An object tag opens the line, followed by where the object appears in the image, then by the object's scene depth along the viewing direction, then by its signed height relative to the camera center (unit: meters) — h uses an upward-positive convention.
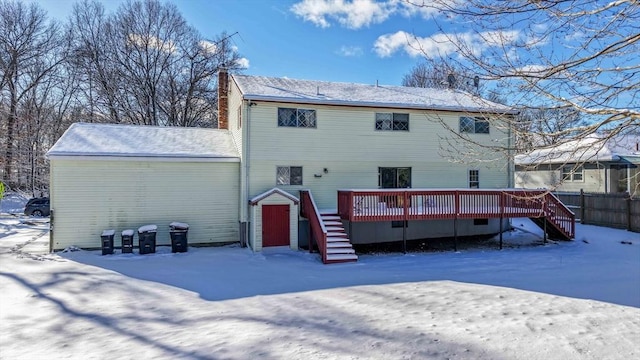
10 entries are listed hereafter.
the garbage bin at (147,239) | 12.34 -1.88
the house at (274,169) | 12.86 +0.50
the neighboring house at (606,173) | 18.86 +0.37
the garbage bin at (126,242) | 12.34 -1.95
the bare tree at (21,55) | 28.22 +9.97
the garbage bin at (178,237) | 12.72 -1.84
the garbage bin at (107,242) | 12.09 -1.92
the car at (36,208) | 23.80 -1.56
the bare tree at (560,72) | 3.77 +1.18
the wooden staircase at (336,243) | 11.78 -1.99
